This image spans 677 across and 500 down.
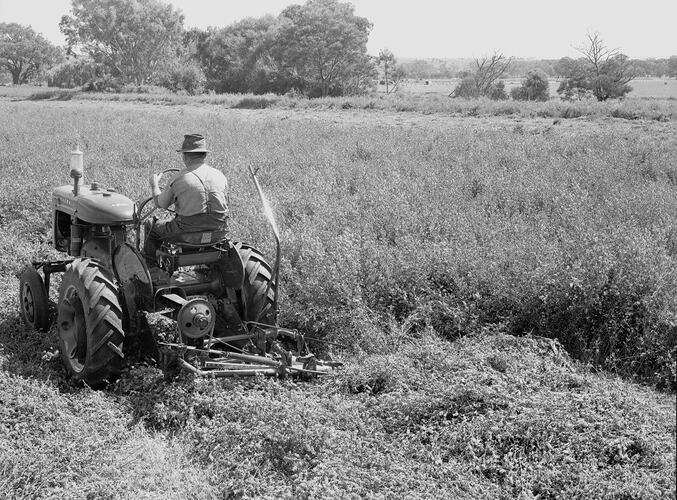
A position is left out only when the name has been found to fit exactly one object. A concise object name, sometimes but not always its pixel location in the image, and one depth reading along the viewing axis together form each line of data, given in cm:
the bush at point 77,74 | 5362
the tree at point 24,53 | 6906
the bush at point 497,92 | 3974
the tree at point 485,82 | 3800
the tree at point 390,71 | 4852
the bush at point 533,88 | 4169
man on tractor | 518
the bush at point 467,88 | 3834
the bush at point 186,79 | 4628
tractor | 508
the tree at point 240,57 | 4131
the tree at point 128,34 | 5181
